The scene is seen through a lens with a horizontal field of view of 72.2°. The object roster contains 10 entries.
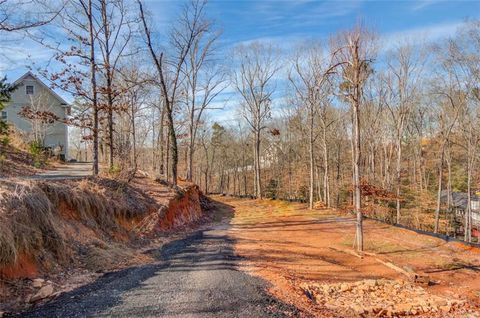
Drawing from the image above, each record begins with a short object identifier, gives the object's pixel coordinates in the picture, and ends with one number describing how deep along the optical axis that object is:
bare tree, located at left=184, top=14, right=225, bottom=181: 25.58
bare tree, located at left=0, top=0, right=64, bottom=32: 5.71
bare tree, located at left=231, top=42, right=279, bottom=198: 28.31
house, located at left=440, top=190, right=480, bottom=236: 26.19
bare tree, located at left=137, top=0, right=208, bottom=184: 15.42
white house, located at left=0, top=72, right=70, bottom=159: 27.80
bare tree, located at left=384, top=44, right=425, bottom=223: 24.33
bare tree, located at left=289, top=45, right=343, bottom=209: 21.91
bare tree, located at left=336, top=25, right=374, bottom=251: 9.82
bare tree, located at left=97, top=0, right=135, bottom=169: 12.83
